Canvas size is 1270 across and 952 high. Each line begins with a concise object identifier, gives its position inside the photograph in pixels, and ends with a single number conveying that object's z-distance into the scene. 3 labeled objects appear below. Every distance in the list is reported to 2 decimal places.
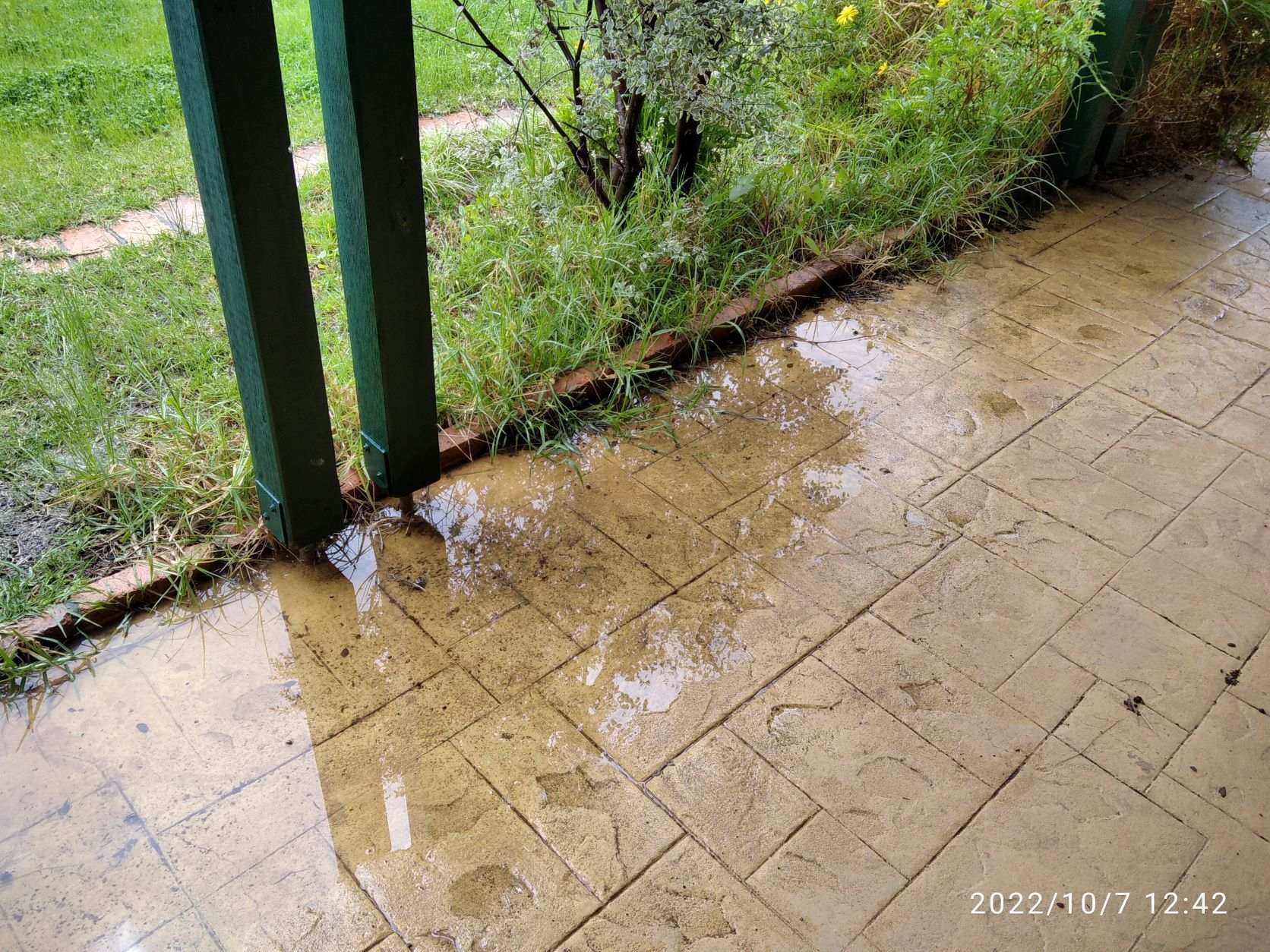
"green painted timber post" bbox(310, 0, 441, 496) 1.84
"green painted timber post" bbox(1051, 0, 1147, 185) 3.98
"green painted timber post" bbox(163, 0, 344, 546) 1.65
